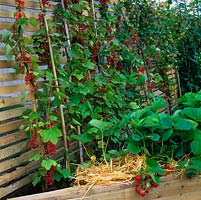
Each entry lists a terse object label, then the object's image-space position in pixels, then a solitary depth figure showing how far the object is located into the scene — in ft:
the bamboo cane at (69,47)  9.04
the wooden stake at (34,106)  7.78
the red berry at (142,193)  6.77
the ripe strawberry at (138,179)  6.79
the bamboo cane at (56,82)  8.12
